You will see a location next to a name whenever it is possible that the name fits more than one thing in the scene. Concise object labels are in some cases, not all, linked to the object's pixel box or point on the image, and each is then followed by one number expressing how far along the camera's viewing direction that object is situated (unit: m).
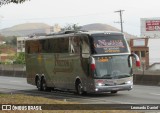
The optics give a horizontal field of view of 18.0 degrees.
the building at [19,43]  174.38
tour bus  24.25
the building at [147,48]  102.19
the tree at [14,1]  17.81
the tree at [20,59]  91.93
